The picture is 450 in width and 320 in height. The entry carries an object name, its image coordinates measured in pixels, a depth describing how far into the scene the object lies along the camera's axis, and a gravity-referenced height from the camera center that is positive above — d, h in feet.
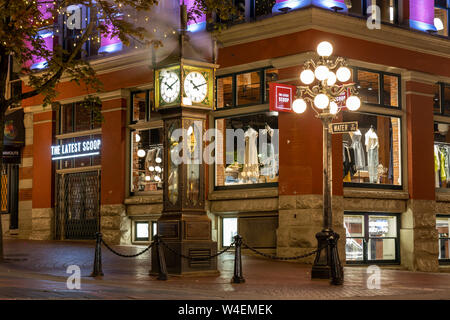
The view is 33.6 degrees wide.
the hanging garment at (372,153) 79.20 +5.09
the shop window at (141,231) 88.53 -3.50
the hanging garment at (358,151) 78.33 +5.23
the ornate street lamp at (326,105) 54.44 +7.21
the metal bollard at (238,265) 52.24 -4.48
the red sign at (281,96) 70.85 +10.05
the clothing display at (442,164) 84.07 +4.09
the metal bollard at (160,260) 52.34 -4.15
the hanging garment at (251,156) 78.69 +4.77
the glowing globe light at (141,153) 89.55 +5.84
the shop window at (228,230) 80.51 -3.11
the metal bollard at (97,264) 55.57 -4.63
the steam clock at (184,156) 55.16 +3.46
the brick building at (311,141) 73.72 +6.43
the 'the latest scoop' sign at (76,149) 94.12 +6.78
